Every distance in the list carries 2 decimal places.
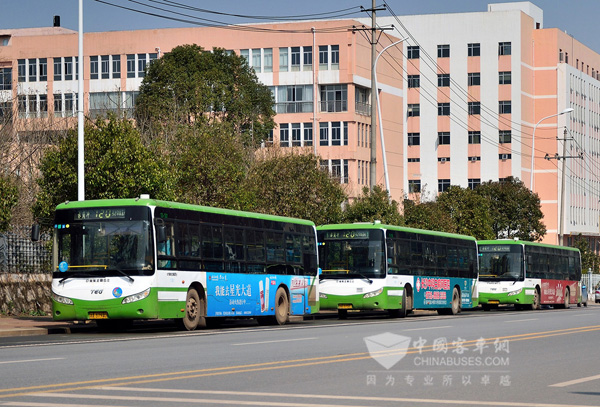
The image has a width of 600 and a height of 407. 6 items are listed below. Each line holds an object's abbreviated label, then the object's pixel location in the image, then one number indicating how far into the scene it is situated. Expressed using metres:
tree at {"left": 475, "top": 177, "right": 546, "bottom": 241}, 91.25
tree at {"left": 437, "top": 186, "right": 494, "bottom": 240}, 68.38
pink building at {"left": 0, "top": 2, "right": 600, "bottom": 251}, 83.38
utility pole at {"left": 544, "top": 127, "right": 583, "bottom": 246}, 80.88
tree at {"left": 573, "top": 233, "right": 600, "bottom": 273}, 98.67
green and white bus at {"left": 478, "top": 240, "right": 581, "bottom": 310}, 49.59
